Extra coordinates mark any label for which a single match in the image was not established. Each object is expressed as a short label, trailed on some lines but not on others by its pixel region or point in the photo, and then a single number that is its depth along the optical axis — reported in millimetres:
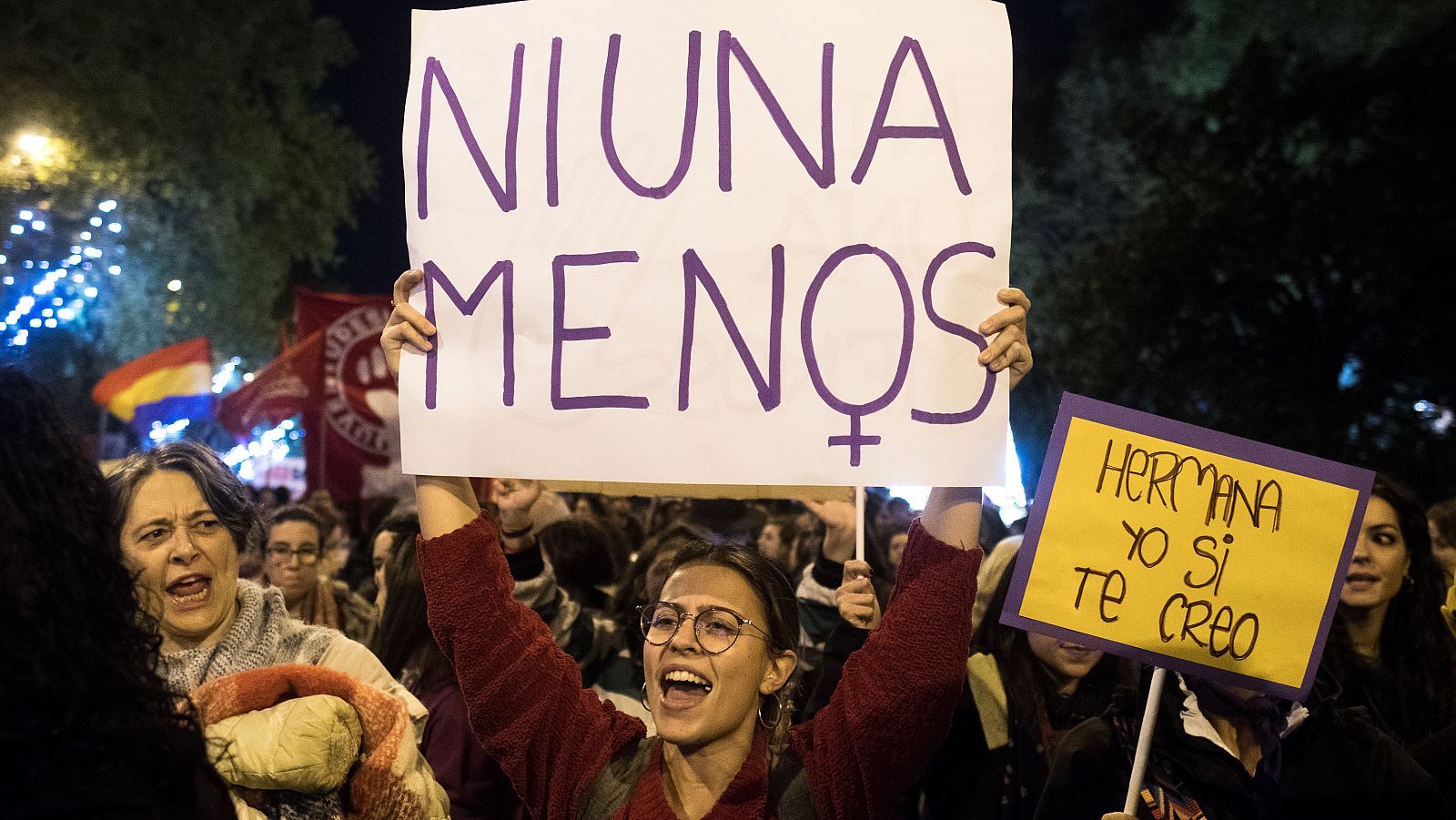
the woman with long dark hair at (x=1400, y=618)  4305
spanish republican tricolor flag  15047
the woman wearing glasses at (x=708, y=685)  2777
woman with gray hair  2779
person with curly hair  1937
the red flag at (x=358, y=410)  12672
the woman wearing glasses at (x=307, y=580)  6277
